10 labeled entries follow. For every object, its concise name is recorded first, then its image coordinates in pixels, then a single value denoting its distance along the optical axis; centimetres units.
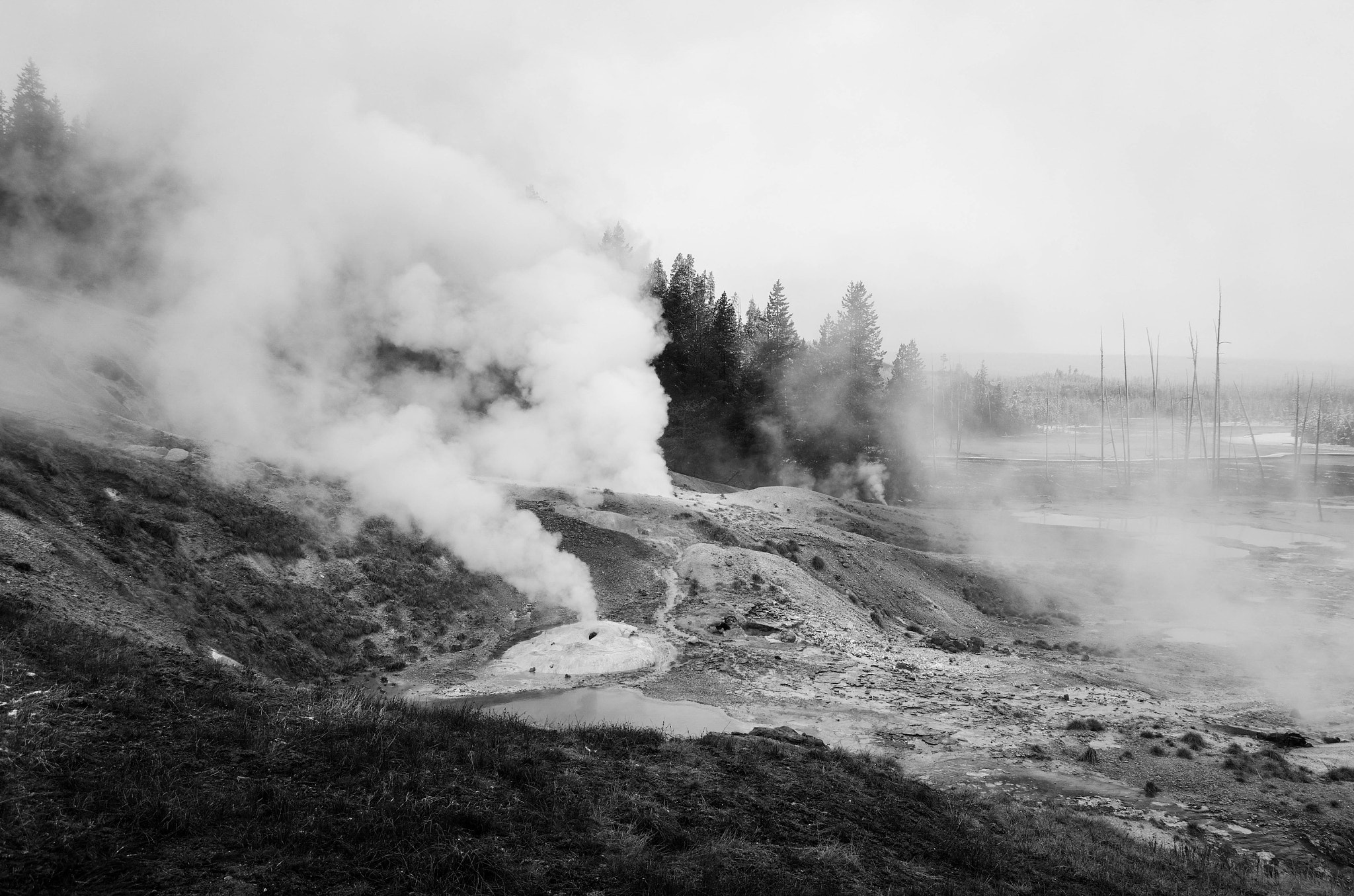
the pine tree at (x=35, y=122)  4125
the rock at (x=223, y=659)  1294
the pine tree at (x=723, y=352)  5897
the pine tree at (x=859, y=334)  6066
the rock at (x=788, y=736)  1305
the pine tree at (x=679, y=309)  5981
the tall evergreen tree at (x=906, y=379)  6097
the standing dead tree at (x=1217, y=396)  5461
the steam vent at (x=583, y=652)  1725
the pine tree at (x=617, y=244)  5475
